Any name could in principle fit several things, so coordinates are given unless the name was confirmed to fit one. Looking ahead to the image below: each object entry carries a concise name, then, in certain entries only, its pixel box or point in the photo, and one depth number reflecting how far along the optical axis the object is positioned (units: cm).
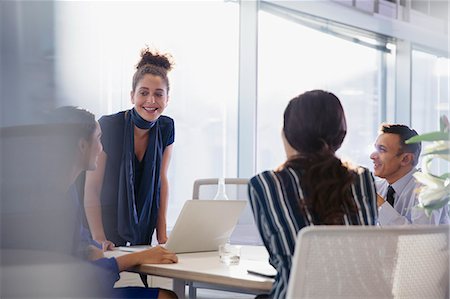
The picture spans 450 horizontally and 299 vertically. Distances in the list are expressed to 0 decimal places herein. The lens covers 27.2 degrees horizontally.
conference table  282
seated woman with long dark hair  273
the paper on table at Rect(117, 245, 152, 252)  344
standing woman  400
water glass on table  313
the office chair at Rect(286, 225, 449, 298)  251
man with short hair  380
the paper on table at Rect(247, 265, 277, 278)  287
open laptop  323
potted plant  282
